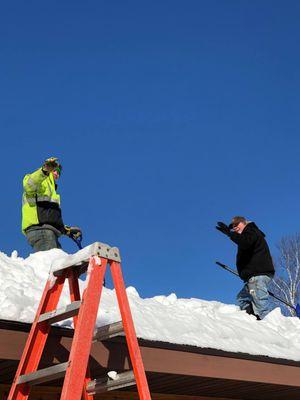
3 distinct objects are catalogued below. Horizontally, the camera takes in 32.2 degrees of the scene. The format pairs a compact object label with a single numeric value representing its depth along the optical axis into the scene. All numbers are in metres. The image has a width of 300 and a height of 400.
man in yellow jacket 6.75
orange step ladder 2.75
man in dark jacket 7.04
